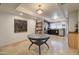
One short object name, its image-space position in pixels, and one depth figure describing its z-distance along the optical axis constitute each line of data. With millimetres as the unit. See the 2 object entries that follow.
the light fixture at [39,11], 1132
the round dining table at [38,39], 1151
